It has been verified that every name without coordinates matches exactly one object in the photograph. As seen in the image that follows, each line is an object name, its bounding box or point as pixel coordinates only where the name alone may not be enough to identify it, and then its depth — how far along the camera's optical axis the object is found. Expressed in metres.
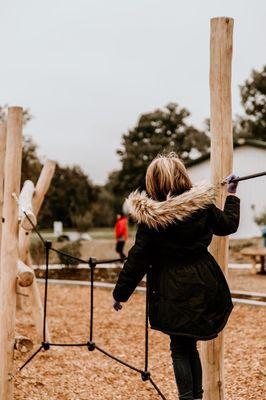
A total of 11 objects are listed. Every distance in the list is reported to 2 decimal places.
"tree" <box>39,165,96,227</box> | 37.25
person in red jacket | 14.16
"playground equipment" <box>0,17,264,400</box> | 3.44
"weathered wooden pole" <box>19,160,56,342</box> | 6.17
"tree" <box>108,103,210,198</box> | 43.22
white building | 22.72
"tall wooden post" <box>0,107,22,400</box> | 4.08
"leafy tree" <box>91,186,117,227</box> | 39.56
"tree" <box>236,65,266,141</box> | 43.12
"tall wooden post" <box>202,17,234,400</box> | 3.44
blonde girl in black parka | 3.02
